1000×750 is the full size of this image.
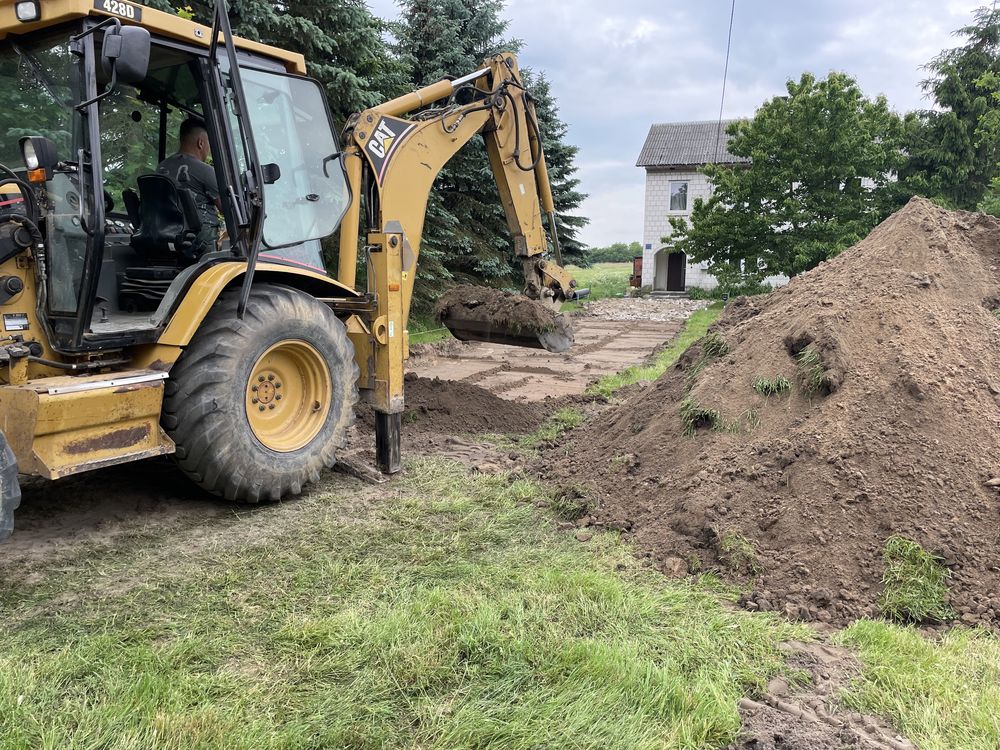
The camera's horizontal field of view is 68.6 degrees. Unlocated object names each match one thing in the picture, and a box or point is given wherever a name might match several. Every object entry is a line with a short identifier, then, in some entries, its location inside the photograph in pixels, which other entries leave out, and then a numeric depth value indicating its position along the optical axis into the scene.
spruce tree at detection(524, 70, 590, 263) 19.23
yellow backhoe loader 3.78
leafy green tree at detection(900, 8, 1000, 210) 23.00
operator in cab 4.71
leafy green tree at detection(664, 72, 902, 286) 20.20
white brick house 31.39
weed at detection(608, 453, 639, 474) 5.00
